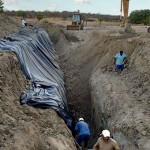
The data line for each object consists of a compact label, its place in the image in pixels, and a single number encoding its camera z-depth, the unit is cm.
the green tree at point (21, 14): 7922
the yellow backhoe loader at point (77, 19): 4241
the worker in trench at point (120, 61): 1789
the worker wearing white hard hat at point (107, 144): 873
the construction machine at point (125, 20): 2425
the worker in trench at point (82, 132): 1196
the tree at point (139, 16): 5513
